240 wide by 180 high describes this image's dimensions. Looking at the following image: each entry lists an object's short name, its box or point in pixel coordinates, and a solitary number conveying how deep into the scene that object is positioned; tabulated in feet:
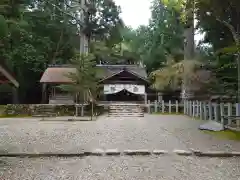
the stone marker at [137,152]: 14.77
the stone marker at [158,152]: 14.74
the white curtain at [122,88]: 50.07
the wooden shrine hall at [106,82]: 49.89
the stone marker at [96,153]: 14.63
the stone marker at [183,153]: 14.55
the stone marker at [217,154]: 14.39
